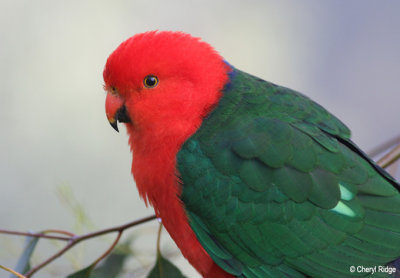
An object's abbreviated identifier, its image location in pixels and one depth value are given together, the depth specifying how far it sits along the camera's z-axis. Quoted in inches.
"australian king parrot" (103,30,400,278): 81.7
